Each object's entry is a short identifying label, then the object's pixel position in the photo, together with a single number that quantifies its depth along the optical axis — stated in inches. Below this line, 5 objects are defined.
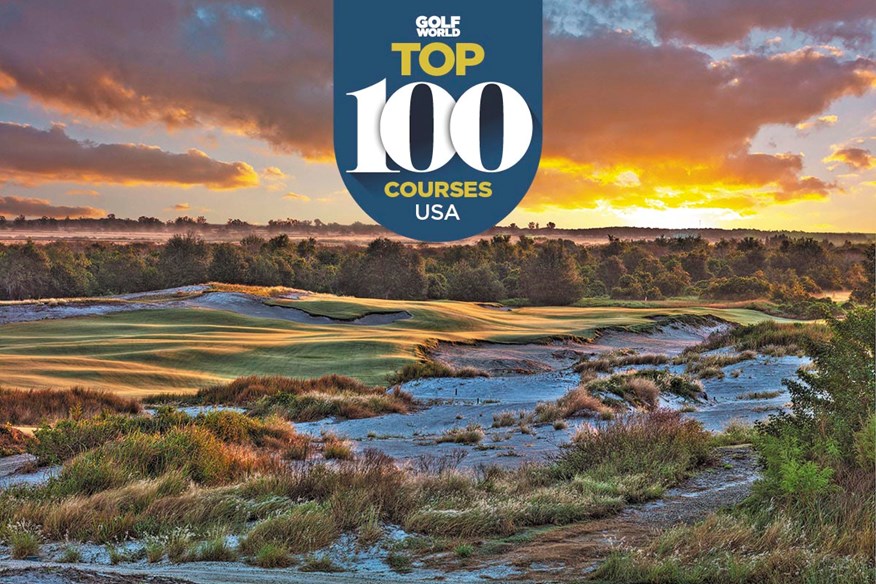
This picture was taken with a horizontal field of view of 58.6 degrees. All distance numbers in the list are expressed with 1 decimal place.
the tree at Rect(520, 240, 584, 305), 3922.2
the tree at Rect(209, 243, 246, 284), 3983.8
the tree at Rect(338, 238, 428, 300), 4065.0
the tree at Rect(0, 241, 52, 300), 3805.1
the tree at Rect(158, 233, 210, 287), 4020.7
